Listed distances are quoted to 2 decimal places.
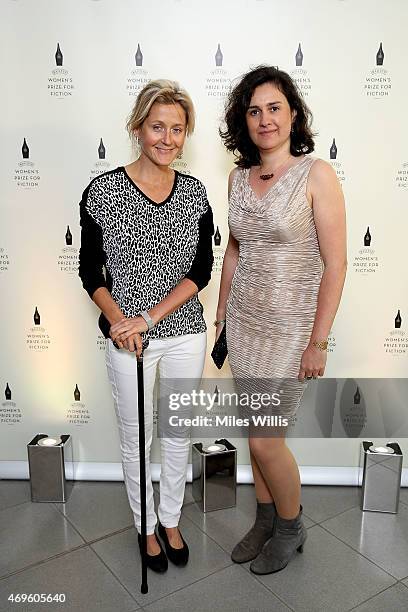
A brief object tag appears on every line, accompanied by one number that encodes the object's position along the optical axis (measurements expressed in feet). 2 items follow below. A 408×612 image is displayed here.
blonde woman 5.92
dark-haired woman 5.70
